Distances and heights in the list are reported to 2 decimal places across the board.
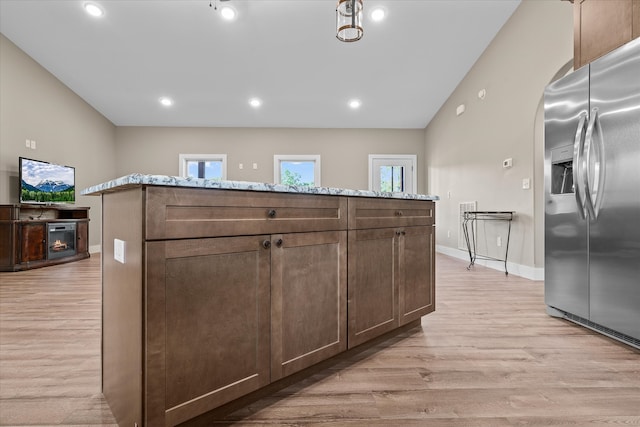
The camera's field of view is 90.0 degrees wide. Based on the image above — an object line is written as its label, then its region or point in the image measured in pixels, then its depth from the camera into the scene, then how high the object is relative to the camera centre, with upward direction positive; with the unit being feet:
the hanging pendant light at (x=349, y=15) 7.53 +4.72
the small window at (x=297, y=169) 23.81 +3.40
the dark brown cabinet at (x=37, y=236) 13.20 -1.00
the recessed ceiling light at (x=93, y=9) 12.03 +7.80
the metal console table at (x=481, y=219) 12.75 -0.33
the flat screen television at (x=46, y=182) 14.32 +1.54
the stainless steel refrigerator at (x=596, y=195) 5.82 +0.38
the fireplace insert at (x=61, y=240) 15.11 -1.27
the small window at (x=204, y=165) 23.36 +3.63
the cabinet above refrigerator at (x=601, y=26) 6.21 +3.93
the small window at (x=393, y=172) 24.12 +3.19
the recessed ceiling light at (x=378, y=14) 12.44 +7.88
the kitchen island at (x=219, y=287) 3.06 -0.87
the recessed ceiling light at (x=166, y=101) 19.42 +6.95
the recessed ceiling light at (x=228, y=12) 12.22 +7.80
